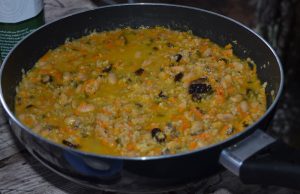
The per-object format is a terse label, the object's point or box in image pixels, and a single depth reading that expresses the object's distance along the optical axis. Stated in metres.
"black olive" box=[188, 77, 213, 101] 0.55
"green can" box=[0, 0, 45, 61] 0.61
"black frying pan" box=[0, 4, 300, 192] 0.41
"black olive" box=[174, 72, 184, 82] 0.58
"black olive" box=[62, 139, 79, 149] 0.49
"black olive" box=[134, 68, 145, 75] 0.59
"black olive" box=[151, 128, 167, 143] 0.49
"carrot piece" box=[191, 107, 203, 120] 0.53
